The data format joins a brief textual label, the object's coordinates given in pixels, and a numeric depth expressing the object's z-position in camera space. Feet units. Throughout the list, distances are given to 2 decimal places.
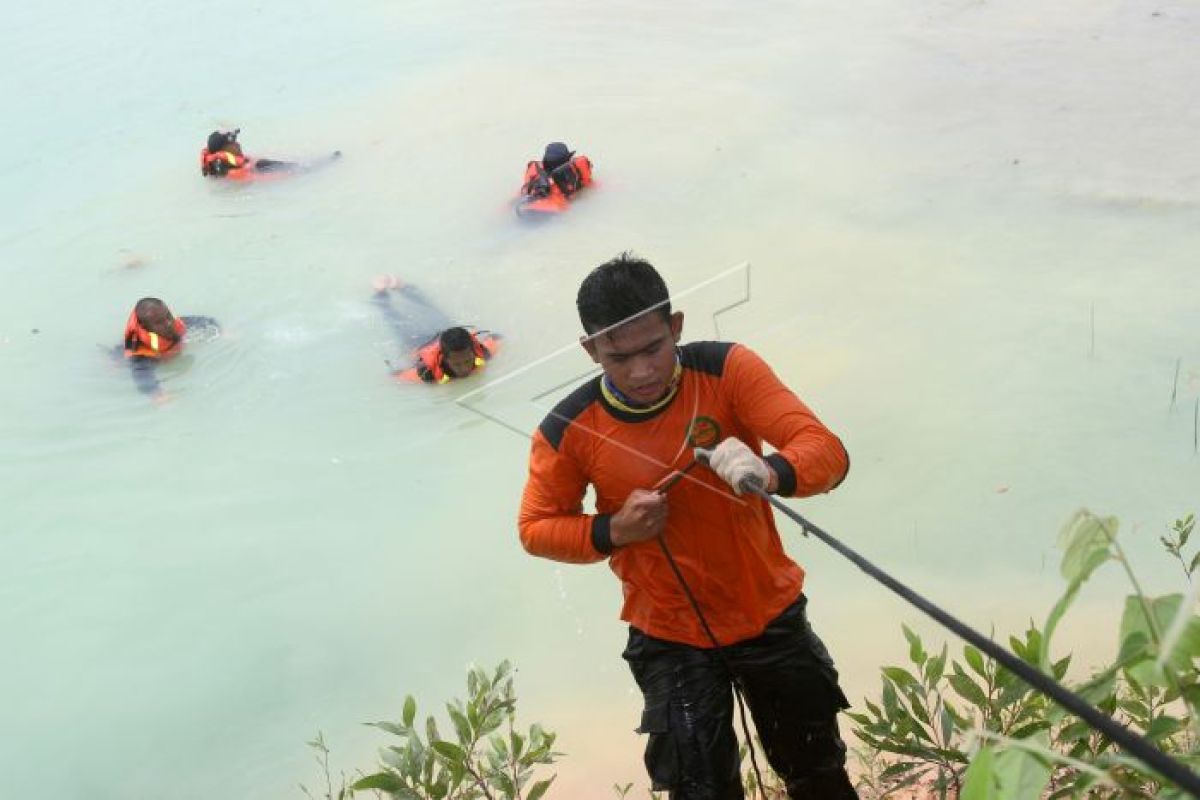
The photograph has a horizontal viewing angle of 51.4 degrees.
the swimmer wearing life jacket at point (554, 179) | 29.40
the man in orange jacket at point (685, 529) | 8.89
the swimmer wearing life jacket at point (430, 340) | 23.36
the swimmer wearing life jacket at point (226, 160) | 33.86
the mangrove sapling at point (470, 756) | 9.14
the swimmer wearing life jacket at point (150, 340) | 25.55
